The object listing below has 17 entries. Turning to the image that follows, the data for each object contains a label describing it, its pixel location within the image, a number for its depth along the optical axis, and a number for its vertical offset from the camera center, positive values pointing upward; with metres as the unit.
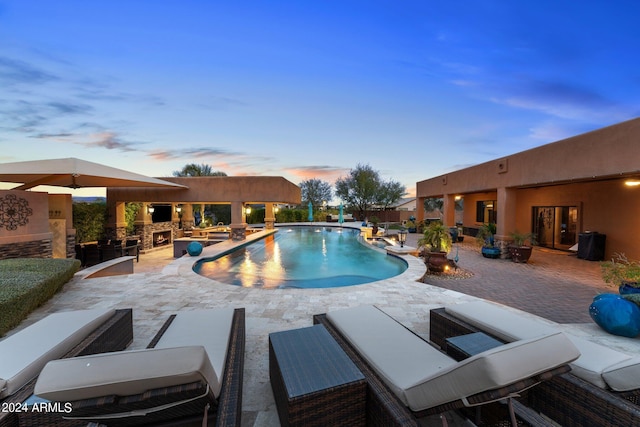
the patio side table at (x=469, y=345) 2.28 -1.18
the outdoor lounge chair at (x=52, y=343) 1.94 -1.26
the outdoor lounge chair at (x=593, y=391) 1.73 -1.21
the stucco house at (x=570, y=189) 7.12 +0.95
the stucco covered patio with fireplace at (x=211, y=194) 12.96 +0.60
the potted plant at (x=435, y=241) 9.47 -1.12
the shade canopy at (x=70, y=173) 6.35 +0.81
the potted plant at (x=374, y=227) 17.37 -1.23
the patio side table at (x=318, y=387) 1.81 -1.23
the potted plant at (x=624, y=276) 4.43 -1.11
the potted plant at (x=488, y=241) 11.02 -1.38
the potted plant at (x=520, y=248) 9.99 -1.39
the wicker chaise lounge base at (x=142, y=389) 1.37 -0.95
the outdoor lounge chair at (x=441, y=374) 1.42 -1.07
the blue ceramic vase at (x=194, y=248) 9.38 -1.44
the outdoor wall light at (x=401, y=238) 11.16 -1.19
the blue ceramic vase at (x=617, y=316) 3.52 -1.38
